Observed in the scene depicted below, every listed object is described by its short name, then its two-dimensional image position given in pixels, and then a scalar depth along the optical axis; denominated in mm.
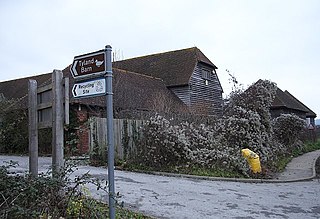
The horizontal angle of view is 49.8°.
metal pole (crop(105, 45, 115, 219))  3977
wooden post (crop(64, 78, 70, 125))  4949
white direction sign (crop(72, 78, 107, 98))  4133
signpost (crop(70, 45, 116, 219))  4012
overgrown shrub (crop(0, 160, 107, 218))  3865
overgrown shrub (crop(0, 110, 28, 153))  20016
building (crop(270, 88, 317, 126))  33719
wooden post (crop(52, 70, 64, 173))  4891
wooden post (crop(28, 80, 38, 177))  5164
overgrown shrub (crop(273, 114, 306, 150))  21266
